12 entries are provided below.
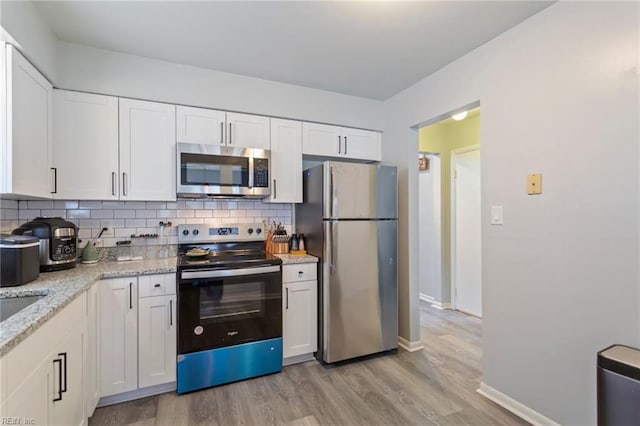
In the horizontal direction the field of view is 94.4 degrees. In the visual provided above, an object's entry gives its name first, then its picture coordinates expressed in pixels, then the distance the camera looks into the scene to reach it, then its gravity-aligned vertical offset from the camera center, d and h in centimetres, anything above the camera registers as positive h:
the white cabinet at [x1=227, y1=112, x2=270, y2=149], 266 +77
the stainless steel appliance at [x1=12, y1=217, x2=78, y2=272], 189 -16
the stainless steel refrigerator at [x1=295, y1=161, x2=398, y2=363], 258 -36
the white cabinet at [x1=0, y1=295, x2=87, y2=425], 97 -62
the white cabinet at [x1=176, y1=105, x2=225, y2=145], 249 +77
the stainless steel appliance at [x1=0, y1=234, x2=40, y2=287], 153 -23
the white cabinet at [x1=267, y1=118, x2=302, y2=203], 283 +52
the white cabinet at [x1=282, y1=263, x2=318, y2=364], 255 -85
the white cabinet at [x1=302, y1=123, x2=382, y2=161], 297 +76
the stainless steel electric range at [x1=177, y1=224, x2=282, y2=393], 215 -80
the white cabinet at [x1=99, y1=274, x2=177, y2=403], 199 -82
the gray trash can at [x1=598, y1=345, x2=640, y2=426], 128 -78
